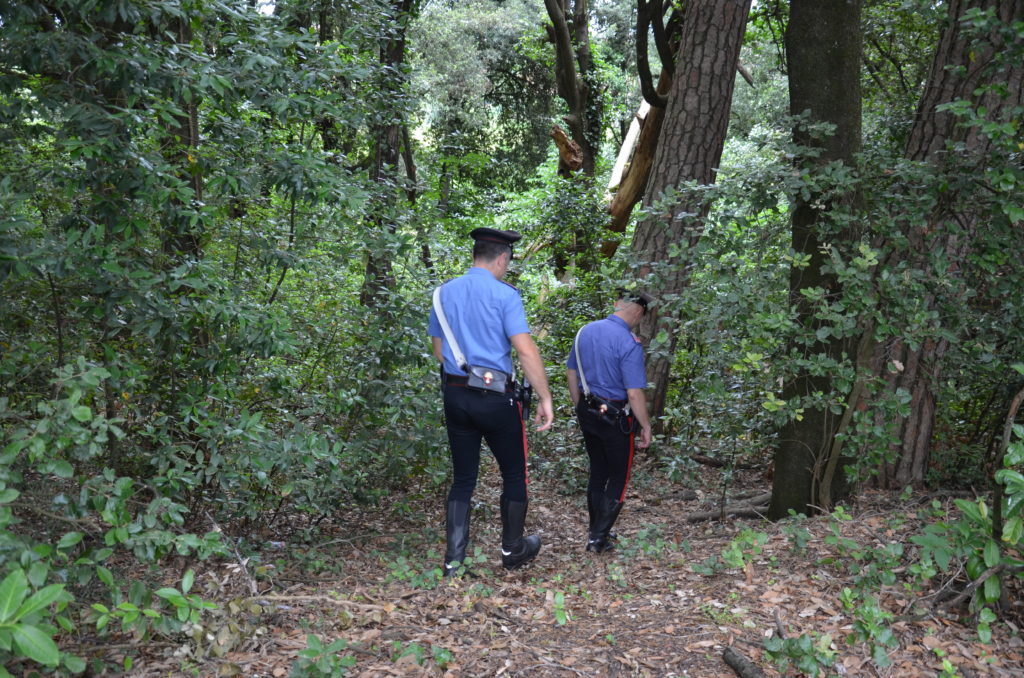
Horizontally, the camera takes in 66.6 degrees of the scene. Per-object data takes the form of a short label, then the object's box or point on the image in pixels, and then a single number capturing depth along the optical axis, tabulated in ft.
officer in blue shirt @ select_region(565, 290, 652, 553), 18.33
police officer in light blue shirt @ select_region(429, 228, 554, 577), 15.98
